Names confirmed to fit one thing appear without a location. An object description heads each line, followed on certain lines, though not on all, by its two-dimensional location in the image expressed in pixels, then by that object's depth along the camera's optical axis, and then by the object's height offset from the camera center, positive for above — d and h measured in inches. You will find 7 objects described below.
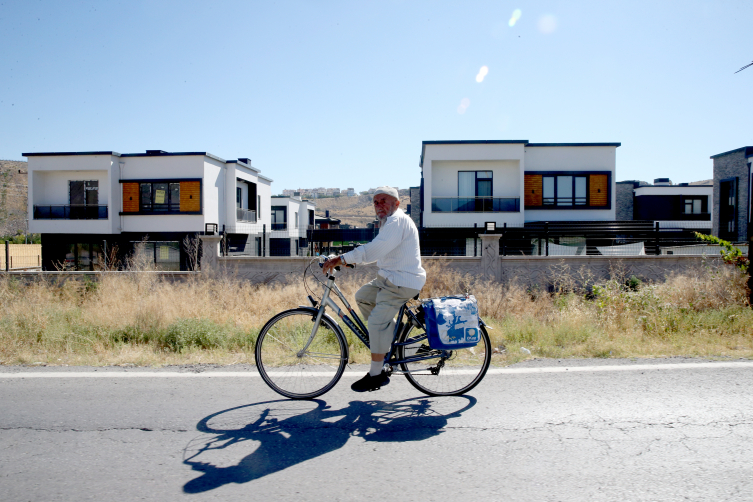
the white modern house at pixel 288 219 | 1541.6 +83.7
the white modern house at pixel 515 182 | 978.7 +125.4
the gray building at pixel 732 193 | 977.5 +106.2
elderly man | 151.2 -9.1
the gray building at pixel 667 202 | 1460.4 +125.2
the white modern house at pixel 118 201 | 1072.8 +91.3
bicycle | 159.0 -36.6
